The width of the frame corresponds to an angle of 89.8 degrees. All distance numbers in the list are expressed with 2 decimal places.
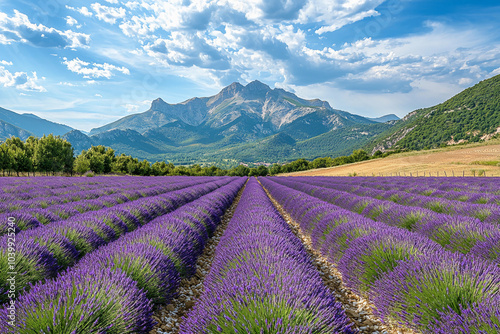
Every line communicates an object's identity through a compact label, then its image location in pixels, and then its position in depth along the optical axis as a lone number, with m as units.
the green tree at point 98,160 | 53.81
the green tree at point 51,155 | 45.94
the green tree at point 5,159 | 40.44
